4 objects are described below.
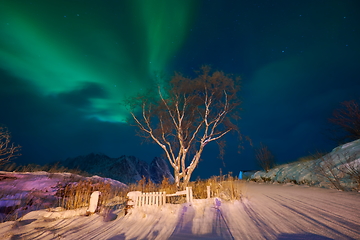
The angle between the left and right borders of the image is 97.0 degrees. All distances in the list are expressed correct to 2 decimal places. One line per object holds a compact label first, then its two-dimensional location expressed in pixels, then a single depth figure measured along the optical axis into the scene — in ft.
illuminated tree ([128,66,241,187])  41.57
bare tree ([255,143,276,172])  50.49
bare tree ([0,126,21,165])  28.31
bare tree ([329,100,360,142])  30.14
